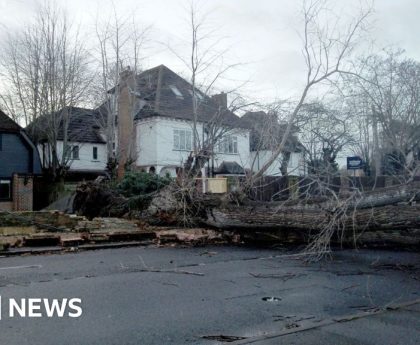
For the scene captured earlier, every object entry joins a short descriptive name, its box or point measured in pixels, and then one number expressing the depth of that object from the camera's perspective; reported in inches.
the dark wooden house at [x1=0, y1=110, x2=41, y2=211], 1100.5
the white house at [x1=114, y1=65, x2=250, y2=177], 1197.7
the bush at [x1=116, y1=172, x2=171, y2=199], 722.8
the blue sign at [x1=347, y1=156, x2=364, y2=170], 798.5
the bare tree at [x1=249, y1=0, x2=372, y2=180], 574.3
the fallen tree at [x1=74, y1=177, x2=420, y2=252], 384.2
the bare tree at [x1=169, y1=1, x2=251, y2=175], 681.6
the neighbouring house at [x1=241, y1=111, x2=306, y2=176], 623.5
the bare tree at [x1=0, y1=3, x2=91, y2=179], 1130.7
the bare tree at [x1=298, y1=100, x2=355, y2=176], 1267.2
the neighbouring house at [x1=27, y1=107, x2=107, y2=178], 1174.3
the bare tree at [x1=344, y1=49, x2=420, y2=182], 1173.7
